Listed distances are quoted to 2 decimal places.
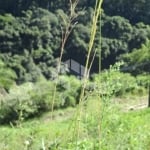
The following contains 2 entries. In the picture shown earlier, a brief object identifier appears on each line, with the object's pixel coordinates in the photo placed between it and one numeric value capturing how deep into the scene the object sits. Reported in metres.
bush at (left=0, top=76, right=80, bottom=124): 7.99
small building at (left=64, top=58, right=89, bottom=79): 15.84
